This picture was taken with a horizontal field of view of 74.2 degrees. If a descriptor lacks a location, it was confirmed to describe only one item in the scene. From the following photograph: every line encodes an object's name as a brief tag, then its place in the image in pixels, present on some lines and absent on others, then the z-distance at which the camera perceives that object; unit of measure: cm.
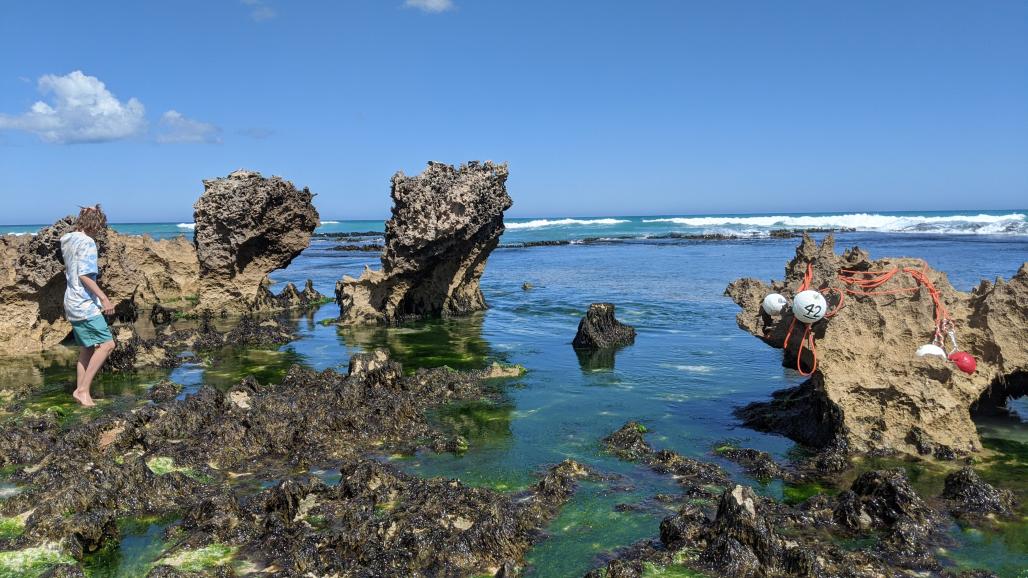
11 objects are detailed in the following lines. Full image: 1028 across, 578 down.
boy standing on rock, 747
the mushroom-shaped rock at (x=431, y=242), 1358
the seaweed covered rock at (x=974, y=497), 496
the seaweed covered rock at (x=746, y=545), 412
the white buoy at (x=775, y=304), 696
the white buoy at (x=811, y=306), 641
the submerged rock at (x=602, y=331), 1132
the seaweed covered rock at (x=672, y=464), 550
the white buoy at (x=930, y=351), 618
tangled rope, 644
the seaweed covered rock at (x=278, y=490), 441
